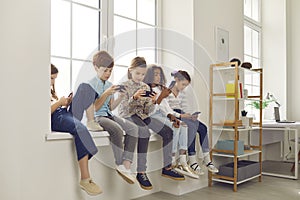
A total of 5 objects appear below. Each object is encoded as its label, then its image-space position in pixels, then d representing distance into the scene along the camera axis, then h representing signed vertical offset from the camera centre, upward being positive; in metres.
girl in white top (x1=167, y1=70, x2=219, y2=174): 2.83 -0.14
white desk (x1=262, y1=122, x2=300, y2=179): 3.57 -0.27
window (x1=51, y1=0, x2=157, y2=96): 2.46 +0.60
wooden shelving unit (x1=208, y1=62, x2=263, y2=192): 3.02 -0.16
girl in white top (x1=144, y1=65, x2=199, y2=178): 2.68 -0.12
